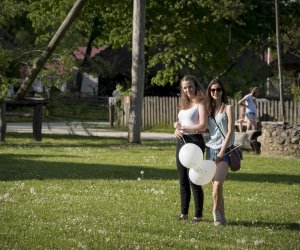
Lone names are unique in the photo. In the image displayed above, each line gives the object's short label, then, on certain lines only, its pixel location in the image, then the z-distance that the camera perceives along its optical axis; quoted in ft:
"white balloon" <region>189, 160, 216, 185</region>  33.32
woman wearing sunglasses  34.81
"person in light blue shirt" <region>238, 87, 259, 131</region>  96.43
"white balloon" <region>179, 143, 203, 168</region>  33.45
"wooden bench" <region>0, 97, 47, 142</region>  89.25
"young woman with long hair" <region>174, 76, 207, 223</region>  35.40
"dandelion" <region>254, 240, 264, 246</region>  29.78
